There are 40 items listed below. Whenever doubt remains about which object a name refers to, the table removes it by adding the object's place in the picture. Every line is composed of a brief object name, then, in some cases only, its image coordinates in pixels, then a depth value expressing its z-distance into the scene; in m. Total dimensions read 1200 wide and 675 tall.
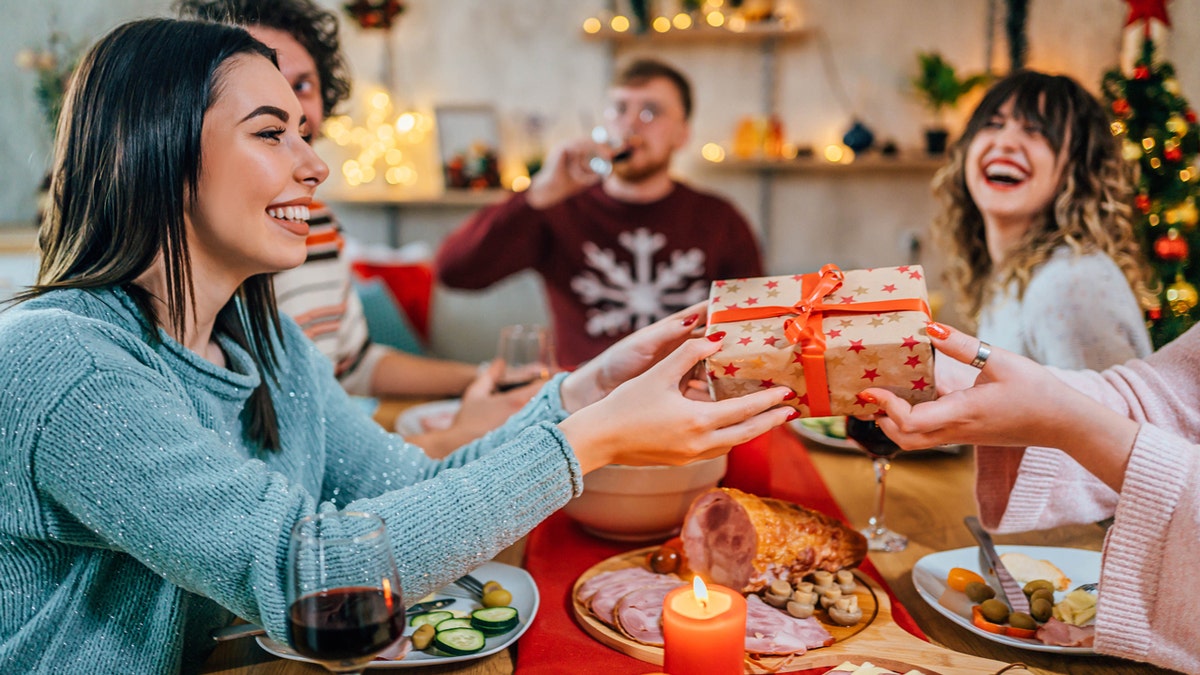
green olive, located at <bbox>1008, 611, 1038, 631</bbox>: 1.06
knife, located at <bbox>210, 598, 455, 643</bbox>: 1.04
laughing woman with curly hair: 1.71
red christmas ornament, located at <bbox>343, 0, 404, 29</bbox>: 4.62
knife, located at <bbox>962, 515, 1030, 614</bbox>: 1.12
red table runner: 1.01
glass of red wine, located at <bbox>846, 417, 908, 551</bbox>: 1.33
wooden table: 1.02
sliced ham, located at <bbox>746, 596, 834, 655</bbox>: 1.01
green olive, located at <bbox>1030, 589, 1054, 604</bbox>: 1.11
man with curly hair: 1.73
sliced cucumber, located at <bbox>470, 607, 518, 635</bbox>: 1.06
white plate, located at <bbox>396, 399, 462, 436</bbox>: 1.89
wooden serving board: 0.97
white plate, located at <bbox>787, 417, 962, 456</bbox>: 1.77
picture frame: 4.73
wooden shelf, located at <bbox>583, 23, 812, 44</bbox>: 4.47
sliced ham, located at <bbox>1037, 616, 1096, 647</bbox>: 1.03
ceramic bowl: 1.28
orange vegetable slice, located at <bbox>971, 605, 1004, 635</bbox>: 1.06
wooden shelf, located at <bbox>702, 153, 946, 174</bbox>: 4.49
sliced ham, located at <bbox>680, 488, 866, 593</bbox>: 1.15
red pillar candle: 0.85
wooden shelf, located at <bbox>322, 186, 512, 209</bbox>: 4.70
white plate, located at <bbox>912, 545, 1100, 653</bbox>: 1.12
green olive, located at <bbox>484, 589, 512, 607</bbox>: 1.12
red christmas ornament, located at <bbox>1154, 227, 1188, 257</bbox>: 1.92
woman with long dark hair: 0.91
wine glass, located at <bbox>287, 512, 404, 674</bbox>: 0.76
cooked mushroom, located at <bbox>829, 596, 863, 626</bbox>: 1.06
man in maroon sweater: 3.09
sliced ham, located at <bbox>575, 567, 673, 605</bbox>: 1.15
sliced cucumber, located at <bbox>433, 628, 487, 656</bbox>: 1.02
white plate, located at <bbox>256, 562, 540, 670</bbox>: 1.01
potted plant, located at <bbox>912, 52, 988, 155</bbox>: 4.37
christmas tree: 1.92
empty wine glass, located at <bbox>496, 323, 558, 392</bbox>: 1.72
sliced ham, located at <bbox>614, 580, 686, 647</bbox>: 1.04
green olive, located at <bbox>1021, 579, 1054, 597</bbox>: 1.14
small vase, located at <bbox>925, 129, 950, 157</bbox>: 4.48
